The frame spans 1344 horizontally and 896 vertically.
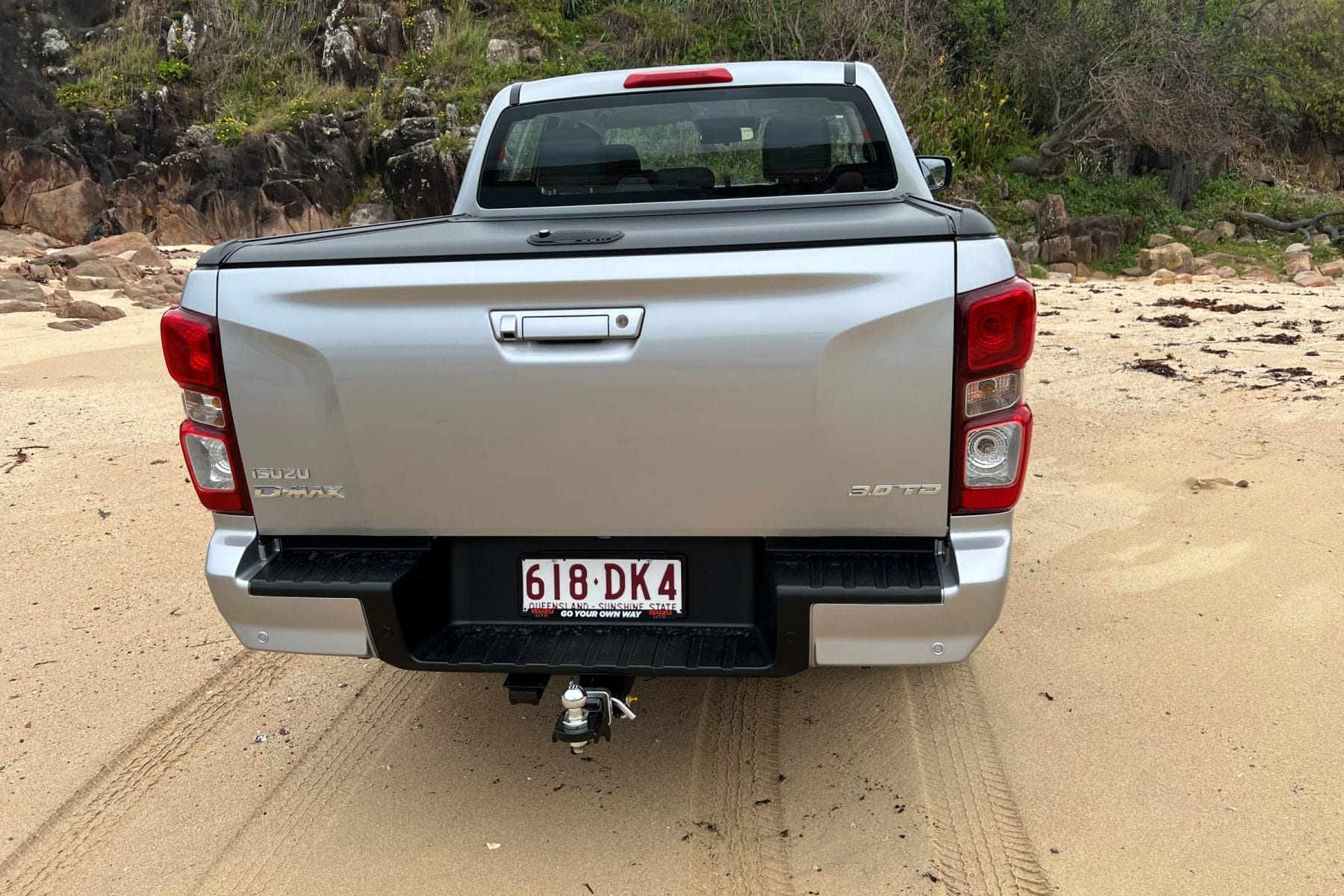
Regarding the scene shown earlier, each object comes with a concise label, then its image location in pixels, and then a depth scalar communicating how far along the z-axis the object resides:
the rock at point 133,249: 14.86
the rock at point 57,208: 19.08
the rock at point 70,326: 10.16
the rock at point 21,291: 11.18
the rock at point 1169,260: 14.05
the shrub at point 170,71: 20.59
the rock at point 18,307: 10.76
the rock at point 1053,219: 15.40
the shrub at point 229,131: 18.97
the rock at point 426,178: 17.53
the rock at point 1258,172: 19.58
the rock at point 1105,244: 15.09
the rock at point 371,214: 18.42
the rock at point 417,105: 18.72
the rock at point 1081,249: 14.98
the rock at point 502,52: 19.92
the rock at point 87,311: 10.59
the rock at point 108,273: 12.61
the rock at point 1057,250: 14.77
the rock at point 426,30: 20.23
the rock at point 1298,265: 13.49
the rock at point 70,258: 14.02
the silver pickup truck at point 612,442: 2.07
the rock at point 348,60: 20.34
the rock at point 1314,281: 11.94
